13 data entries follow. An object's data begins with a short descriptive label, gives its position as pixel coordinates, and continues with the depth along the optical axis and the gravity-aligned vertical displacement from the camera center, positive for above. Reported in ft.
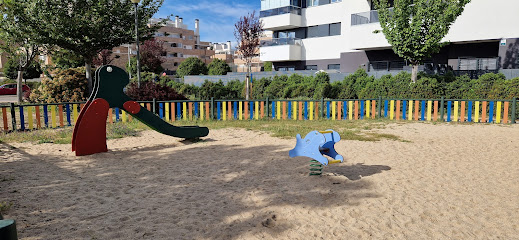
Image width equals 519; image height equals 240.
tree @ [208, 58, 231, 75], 137.84 +7.09
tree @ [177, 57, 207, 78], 144.36 +7.77
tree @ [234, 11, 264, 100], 73.41 +10.47
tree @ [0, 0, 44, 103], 49.78 +8.09
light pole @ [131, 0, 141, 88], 48.71 +3.30
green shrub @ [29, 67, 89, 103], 52.80 +0.20
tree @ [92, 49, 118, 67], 108.49 +8.77
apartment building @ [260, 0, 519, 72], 67.46 +10.70
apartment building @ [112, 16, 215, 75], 238.68 +28.94
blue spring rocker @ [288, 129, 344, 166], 19.35 -3.45
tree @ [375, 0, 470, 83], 54.39 +9.23
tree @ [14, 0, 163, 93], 49.06 +9.22
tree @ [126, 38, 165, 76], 141.28 +11.21
